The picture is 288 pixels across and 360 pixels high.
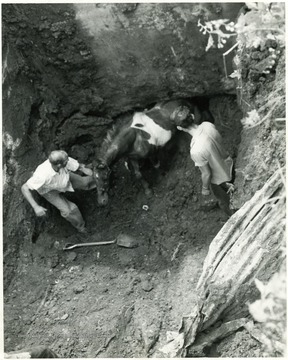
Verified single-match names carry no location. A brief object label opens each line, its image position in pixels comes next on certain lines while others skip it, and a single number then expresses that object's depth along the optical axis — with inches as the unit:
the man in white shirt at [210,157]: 304.8
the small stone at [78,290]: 328.2
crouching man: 321.4
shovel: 347.9
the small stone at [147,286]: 323.3
